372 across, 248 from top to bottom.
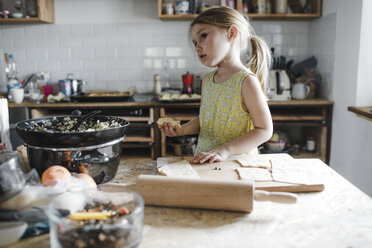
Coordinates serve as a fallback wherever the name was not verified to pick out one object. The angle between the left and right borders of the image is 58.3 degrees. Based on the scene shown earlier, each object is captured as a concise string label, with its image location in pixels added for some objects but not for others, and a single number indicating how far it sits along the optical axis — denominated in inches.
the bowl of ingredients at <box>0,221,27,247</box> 27.6
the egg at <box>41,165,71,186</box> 31.8
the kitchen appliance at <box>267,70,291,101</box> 115.6
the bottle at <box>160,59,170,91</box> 134.3
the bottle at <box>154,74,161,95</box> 129.3
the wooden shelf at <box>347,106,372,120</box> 84.4
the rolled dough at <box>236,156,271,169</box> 44.0
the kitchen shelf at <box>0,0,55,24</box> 119.7
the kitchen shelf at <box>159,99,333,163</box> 111.2
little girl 53.0
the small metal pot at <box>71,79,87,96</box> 125.0
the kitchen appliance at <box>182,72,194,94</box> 124.3
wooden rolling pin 32.9
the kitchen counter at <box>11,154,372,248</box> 28.5
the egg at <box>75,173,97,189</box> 33.9
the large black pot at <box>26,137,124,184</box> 38.0
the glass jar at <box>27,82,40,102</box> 121.2
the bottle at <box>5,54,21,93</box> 130.9
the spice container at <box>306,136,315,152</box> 120.0
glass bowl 25.4
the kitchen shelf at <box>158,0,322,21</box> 117.8
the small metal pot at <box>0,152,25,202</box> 28.6
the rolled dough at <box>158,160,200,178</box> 40.9
